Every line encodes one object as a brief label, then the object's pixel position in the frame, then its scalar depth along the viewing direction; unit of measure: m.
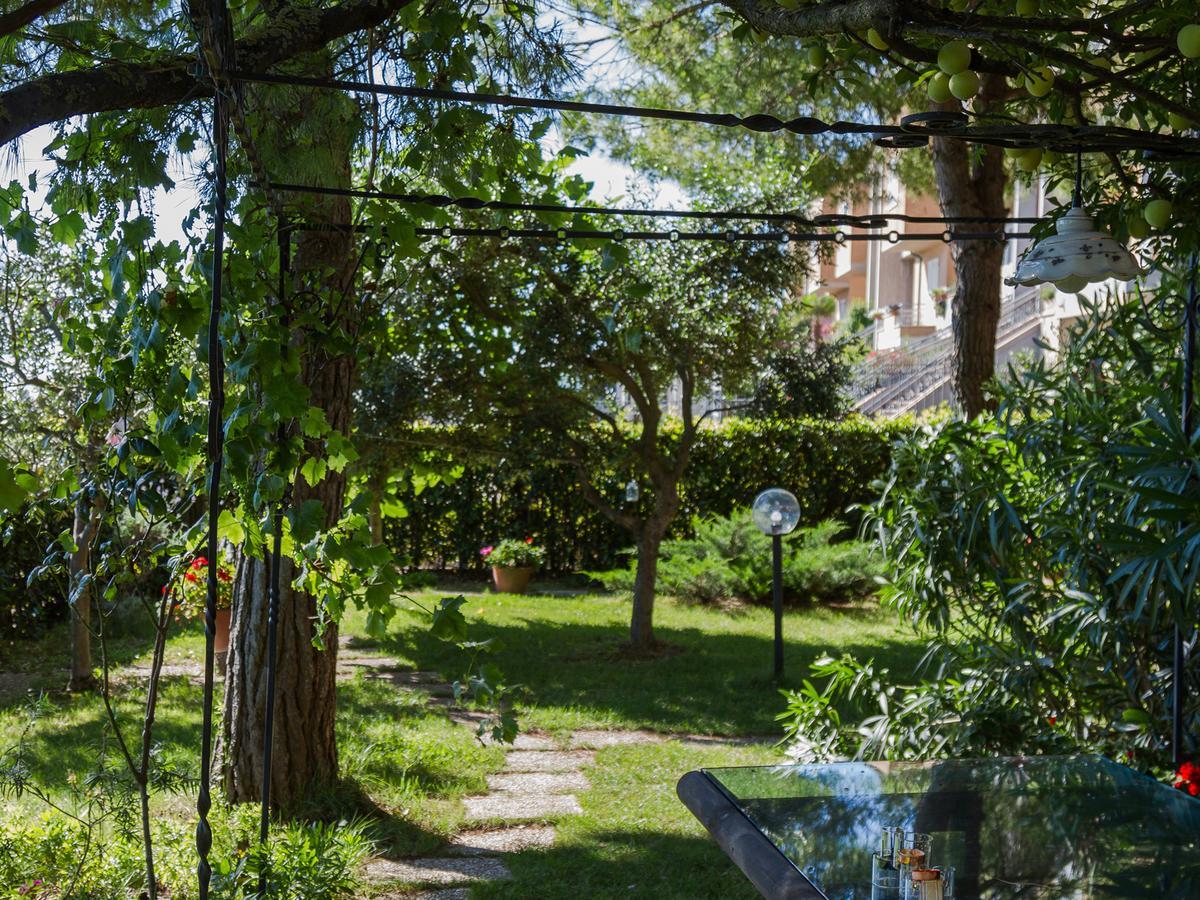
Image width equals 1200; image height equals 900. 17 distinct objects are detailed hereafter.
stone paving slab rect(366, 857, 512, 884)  4.15
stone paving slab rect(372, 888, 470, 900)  3.97
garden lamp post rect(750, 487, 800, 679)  7.81
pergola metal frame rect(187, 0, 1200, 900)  2.18
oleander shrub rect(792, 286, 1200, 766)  4.09
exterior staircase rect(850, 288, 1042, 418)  23.41
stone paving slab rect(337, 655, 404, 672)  8.10
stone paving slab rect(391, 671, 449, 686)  7.68
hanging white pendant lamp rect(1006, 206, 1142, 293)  2.71
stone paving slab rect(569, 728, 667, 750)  6.19
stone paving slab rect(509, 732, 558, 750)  6.11
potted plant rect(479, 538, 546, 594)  11.80
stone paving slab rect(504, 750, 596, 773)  5.73
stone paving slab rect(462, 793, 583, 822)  4.93
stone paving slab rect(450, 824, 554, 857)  4.50
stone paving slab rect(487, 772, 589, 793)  5.36
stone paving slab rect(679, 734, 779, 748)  6.18
